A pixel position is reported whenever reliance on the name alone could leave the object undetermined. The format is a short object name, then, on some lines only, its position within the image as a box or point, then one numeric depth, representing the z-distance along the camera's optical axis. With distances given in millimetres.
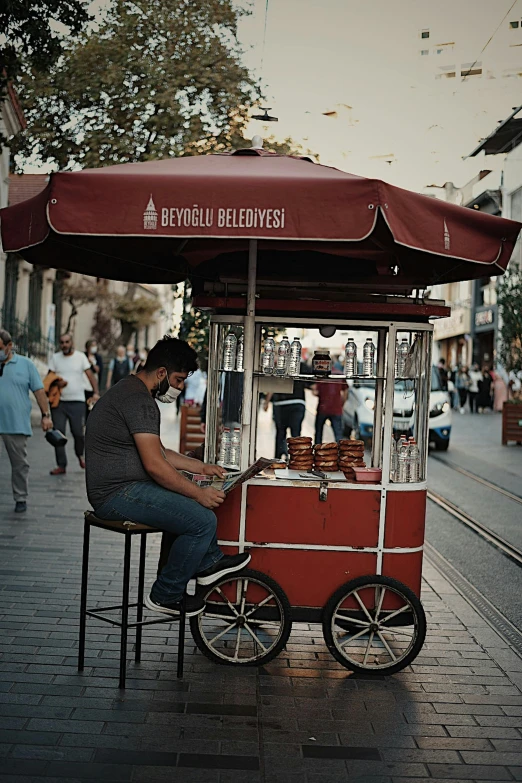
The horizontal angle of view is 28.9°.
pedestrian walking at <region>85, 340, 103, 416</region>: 22577
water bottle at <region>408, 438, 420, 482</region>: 5863
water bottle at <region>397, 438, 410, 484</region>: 5848
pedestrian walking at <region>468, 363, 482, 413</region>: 37781
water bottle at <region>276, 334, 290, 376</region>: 6047
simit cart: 4832
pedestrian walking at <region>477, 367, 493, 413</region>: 37156
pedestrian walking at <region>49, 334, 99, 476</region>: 13711
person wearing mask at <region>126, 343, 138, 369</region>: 30544
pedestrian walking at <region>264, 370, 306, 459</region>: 12570
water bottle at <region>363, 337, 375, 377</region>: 5992
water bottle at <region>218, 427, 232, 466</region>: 5957
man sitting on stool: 5215
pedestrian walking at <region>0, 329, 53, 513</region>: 10281
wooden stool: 5125
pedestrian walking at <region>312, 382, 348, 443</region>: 14492
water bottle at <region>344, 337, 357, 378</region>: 6031
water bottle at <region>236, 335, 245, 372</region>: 6012
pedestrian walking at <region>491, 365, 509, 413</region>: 37062
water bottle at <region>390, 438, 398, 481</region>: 5844
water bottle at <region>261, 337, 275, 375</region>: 6035
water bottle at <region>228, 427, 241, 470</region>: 5934
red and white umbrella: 4809
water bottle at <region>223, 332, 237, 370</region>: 5992
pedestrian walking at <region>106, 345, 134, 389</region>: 24031
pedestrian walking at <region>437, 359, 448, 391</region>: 21438
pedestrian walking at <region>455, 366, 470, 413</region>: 38375
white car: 19328
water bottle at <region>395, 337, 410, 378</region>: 5922
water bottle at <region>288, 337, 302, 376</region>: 6027
